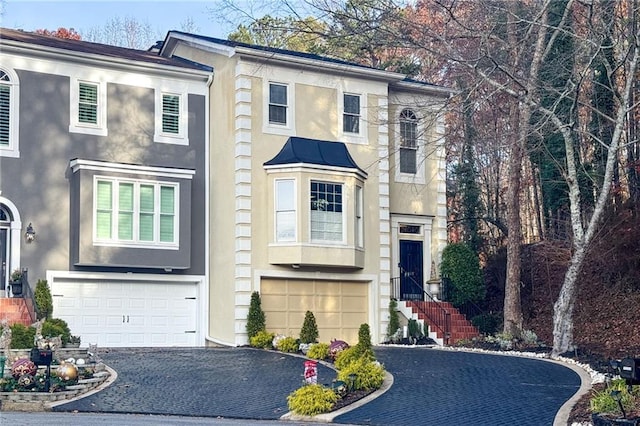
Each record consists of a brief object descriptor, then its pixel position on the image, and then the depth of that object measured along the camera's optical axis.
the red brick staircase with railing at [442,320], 25.73
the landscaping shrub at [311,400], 14.66
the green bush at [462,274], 27.19
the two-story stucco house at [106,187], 23.17
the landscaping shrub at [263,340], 23.36
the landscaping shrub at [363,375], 16.23
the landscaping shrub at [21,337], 19.17
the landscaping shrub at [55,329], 20.16
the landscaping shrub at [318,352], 20.78
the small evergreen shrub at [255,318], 23.92
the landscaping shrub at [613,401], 12.86
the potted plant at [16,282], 22.31
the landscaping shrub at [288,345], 22.64
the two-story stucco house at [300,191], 24.80
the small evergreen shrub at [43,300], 22.08
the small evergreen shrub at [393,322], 26.03
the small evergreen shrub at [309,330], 23.78
